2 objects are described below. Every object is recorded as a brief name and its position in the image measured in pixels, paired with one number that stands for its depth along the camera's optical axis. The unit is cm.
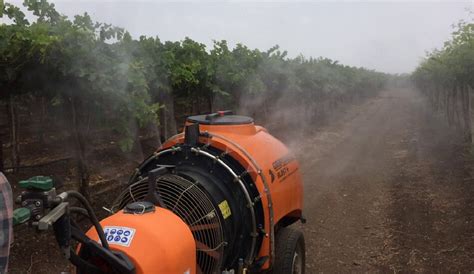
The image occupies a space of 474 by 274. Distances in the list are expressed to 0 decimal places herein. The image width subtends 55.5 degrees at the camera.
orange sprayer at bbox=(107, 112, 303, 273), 324
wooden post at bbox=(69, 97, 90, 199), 653
